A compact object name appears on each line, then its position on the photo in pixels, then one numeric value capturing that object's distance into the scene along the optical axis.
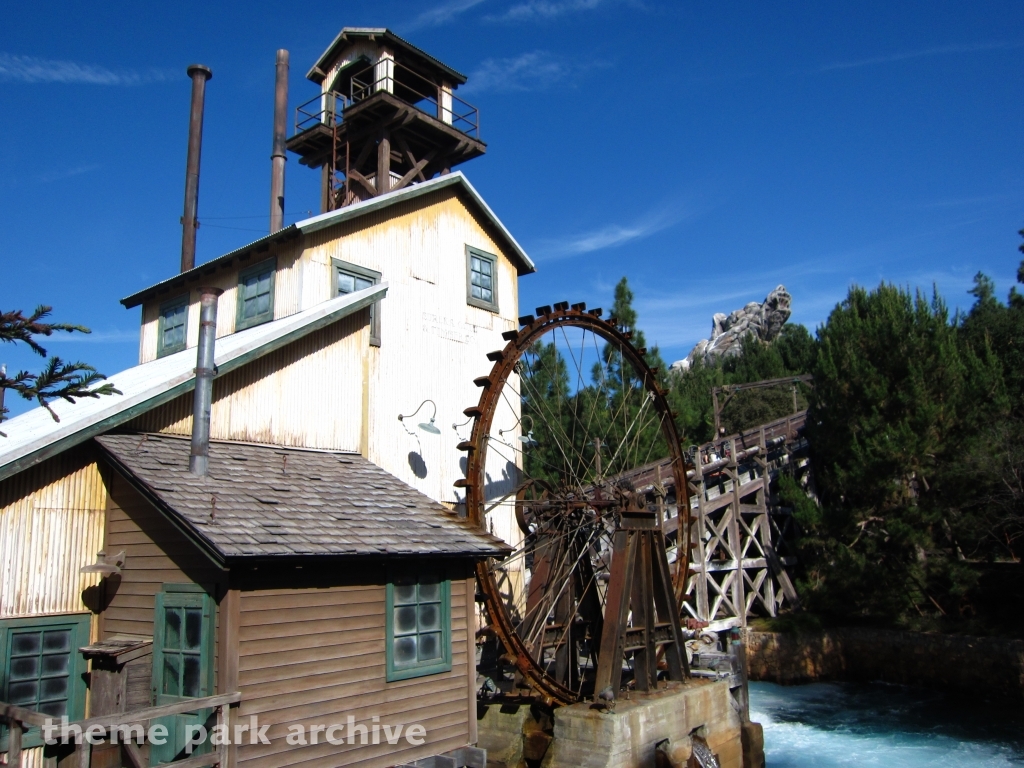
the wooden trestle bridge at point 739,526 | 20.67
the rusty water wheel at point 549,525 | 11.36
